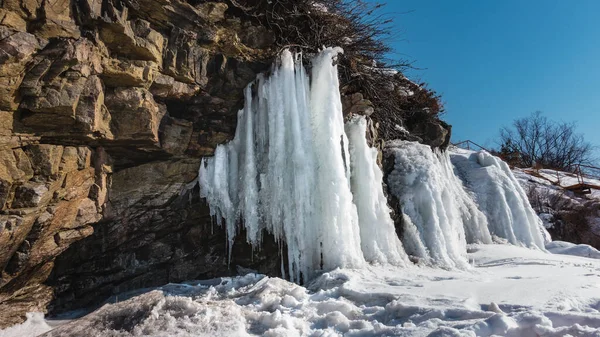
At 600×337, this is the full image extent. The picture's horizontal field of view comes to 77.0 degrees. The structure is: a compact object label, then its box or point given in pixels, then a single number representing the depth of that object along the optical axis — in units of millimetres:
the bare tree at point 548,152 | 27406
